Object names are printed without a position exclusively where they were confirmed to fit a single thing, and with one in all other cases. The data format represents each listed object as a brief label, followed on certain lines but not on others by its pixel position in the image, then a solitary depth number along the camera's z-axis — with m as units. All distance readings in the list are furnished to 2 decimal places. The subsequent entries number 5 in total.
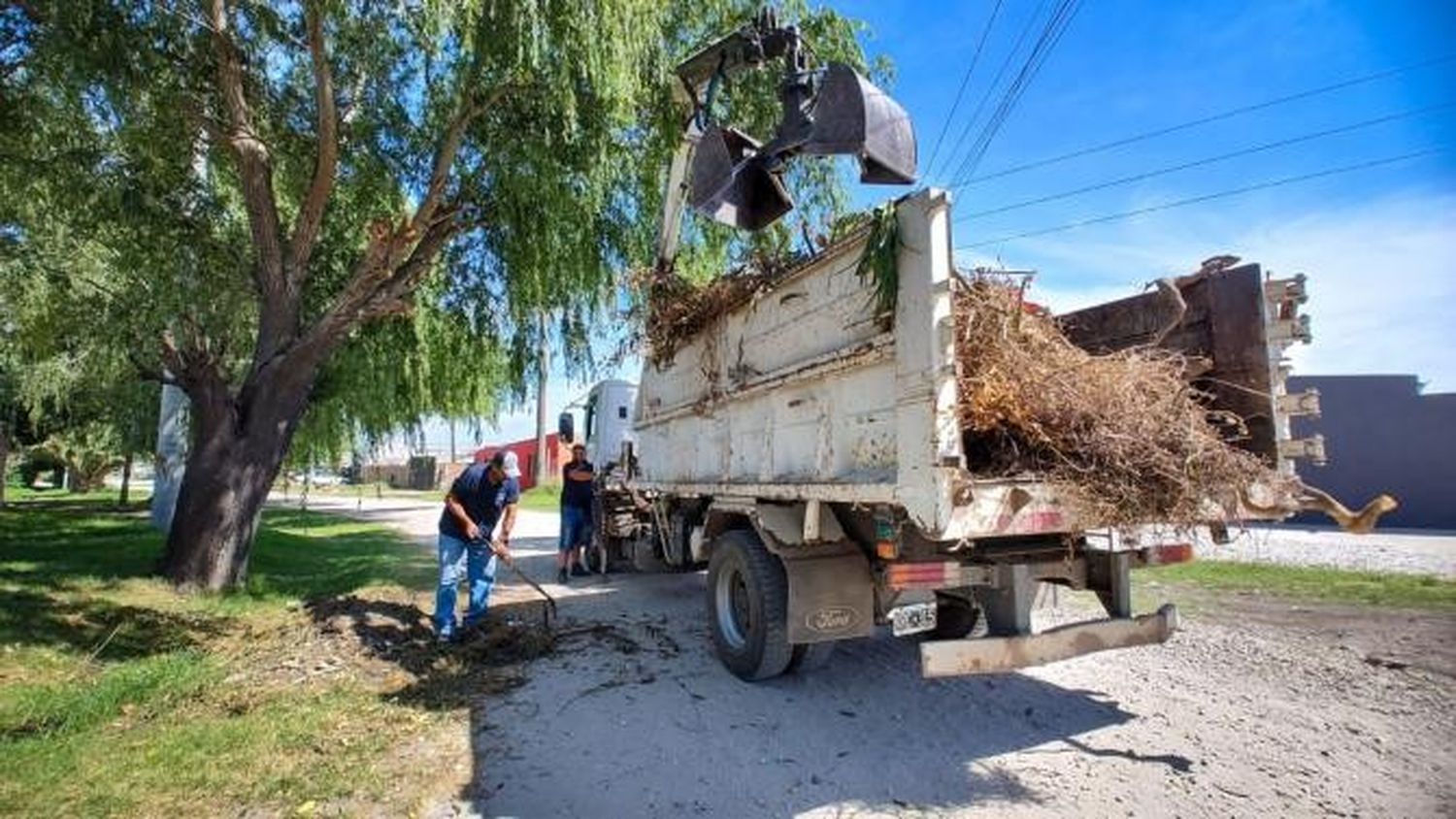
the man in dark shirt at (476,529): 6.55
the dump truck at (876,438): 3.71
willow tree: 6.89
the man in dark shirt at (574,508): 9.96
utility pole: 28.99
